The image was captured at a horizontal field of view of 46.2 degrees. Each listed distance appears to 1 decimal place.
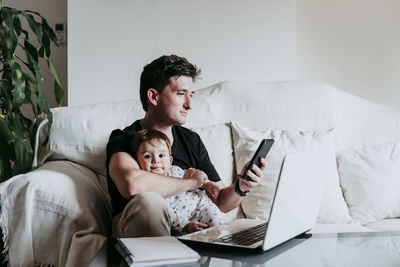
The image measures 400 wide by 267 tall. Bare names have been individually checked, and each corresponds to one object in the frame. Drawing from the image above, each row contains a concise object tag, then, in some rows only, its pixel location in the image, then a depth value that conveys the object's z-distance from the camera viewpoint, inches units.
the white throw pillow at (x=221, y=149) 78.9
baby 57.2
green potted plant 70.3
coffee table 35.9
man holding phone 48.7
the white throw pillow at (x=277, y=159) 76.1
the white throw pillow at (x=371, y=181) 78.8
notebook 34.3
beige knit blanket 56.4
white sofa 57.2
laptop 37.6
